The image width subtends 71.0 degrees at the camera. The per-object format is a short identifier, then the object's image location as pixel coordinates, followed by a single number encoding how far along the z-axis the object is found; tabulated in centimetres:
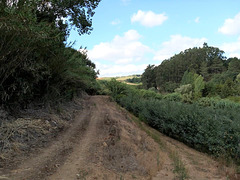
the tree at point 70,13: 756
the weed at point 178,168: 378
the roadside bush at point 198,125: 552
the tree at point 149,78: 8375
